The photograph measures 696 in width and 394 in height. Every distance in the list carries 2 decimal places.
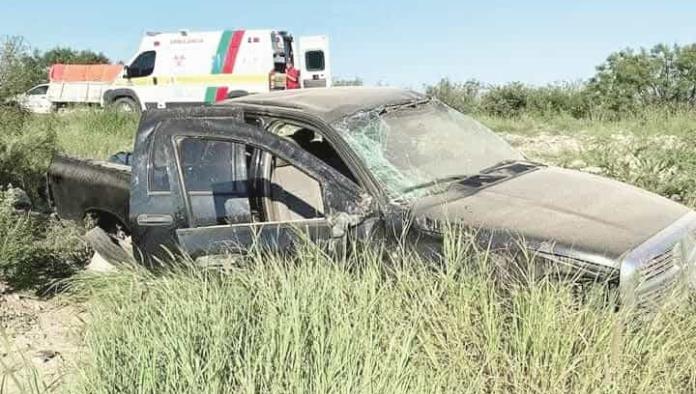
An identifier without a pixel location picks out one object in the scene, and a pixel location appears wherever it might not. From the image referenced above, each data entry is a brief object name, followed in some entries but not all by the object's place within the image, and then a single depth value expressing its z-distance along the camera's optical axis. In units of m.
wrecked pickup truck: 3.40
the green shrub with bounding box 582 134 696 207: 6.56
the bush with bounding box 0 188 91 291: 5.34
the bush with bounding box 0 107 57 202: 8.91
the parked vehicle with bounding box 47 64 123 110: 25.16
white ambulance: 20.64
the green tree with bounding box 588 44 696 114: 20.42
